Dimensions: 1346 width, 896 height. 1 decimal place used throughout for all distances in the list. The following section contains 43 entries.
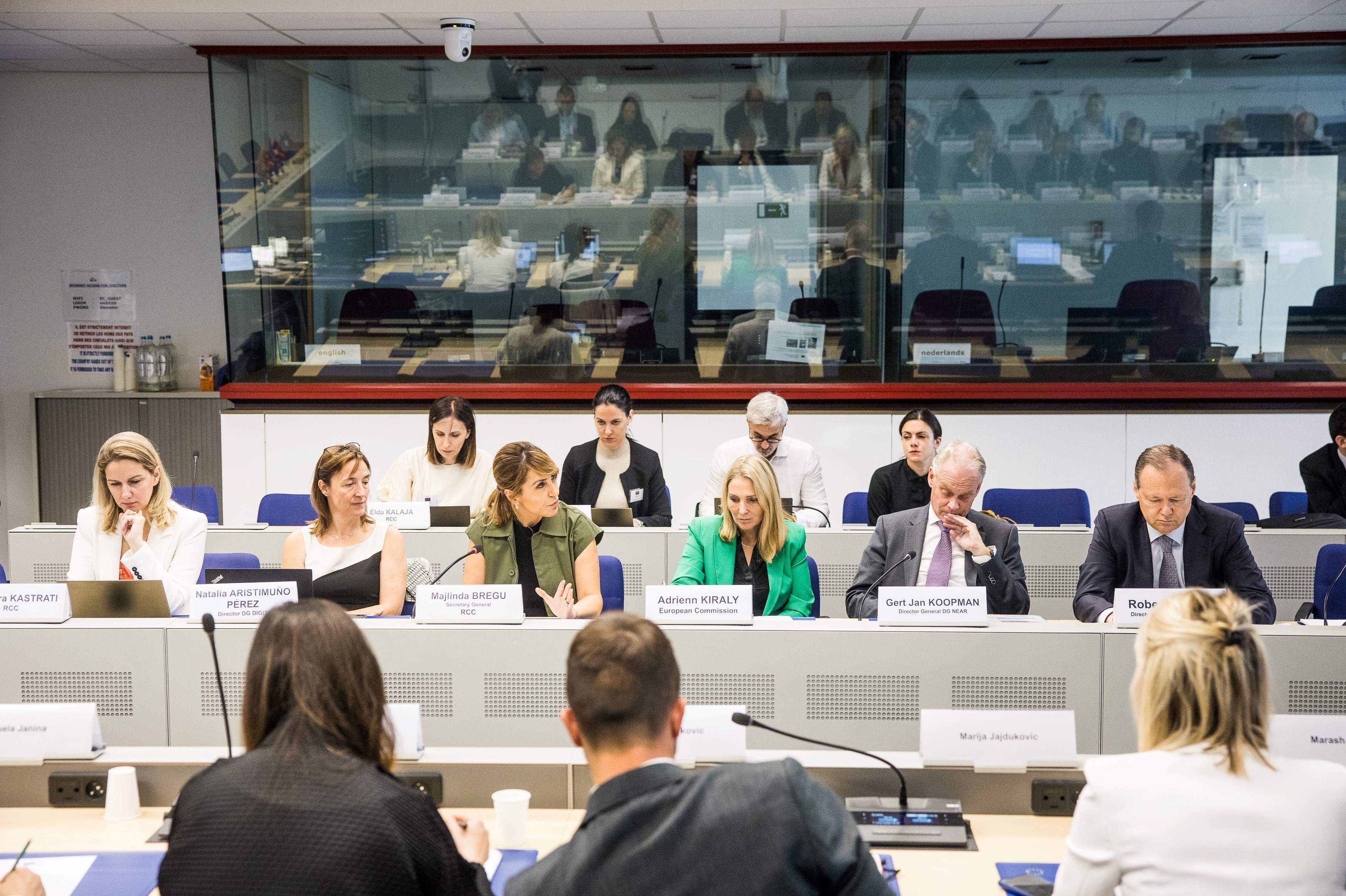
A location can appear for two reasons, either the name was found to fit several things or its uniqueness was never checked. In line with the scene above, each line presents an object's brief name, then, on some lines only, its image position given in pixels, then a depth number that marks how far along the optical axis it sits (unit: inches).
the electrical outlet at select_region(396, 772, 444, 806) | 93.0
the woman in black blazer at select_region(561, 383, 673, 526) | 214.8
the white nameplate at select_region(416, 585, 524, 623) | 119.5
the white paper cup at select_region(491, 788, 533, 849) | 88.4
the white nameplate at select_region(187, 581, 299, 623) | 120.6
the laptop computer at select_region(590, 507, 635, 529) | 185.9
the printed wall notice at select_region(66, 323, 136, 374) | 296.0
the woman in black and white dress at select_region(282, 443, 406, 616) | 149.9
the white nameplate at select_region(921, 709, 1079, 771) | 93.1
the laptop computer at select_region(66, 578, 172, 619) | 122.4
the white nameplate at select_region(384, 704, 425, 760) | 93.3
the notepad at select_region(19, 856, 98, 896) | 80.5
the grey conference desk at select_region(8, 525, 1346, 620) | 178.2
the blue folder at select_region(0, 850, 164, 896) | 80.7
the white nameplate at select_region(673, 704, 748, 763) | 91.5
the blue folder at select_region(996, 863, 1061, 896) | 83.0
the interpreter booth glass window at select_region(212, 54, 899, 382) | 264.1
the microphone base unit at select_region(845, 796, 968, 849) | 88.6
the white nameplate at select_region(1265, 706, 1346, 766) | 88.7
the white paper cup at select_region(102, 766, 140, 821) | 93.5
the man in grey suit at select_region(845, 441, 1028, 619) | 147.6
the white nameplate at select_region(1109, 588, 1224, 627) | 118.9
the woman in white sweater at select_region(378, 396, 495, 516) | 205.9
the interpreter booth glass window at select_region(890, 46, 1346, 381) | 261.6
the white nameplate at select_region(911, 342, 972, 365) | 263.7
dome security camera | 235.0
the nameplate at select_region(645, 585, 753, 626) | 118.8
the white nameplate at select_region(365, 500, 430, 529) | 180.9
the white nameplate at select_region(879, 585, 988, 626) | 118.0
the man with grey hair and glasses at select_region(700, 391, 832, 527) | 211.3
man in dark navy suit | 146.3
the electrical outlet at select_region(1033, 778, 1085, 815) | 93.7
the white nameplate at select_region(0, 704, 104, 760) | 95.0
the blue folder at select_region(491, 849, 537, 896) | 82.0
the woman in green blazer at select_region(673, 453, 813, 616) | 148.4
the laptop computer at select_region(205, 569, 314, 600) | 127.3
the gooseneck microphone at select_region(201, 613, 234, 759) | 82.2
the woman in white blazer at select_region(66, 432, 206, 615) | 153.5
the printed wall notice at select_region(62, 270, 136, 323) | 294.5
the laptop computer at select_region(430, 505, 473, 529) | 182.5
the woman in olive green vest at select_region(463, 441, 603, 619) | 151.3
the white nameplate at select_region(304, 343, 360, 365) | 269.6
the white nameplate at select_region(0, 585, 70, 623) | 119.7
